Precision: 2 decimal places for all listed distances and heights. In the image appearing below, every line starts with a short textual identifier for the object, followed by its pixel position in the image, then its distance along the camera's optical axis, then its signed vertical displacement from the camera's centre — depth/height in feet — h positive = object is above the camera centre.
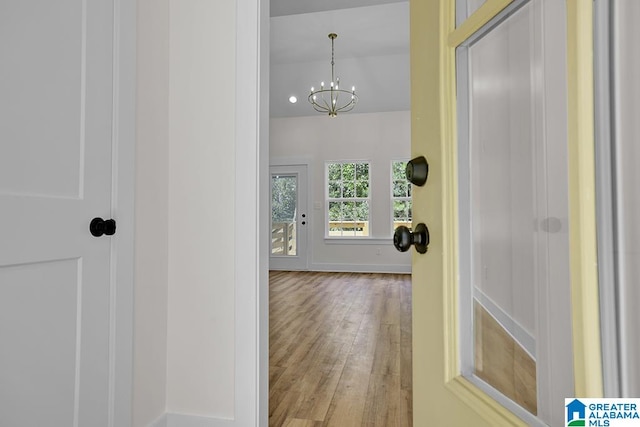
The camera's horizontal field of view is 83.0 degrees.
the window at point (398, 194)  21.88 +1.73
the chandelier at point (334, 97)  20.70 +7.42
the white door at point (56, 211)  3.01 +0.12
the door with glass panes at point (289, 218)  23.21 +0.33
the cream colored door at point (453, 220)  1.16 +0.01
